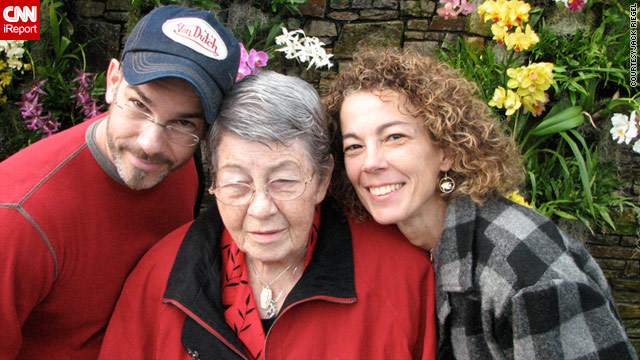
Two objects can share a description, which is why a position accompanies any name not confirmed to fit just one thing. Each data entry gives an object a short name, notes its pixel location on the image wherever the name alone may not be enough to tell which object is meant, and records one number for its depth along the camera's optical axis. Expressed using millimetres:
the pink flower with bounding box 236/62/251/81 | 2498
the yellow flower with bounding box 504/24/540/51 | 2537
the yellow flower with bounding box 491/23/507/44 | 2562
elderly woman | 1506
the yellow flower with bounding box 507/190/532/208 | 2129
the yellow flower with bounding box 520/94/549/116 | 2530
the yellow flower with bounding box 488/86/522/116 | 2477
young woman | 1300
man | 1416
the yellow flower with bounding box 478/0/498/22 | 2490
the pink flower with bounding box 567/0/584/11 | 2713
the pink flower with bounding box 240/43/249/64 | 2543
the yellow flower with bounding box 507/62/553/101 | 2352
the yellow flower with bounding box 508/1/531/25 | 2428
